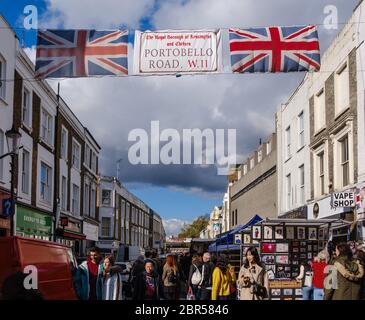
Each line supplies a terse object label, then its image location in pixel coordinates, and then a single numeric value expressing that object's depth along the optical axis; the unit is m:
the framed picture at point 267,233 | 12.13
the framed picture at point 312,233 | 12.04
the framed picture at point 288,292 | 9.25
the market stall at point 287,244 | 11.81
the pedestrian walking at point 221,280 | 7.35
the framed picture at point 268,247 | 12.16
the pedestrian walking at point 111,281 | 5.91
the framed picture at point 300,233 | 11.90
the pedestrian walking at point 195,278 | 9.45
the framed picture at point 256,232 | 11.82
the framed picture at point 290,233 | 11.98
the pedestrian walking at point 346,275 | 5.20
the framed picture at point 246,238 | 16.12
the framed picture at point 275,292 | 8.78
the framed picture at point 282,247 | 12.16
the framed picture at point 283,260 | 12.10
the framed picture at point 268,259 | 12.07
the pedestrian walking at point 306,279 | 7.21
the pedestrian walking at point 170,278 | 9.23
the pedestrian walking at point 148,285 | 7.44
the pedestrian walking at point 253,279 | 6.71
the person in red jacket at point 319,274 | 6.64
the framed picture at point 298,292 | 9.61
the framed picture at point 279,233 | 12.00
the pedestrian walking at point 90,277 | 5.74
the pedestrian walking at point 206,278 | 9.09
